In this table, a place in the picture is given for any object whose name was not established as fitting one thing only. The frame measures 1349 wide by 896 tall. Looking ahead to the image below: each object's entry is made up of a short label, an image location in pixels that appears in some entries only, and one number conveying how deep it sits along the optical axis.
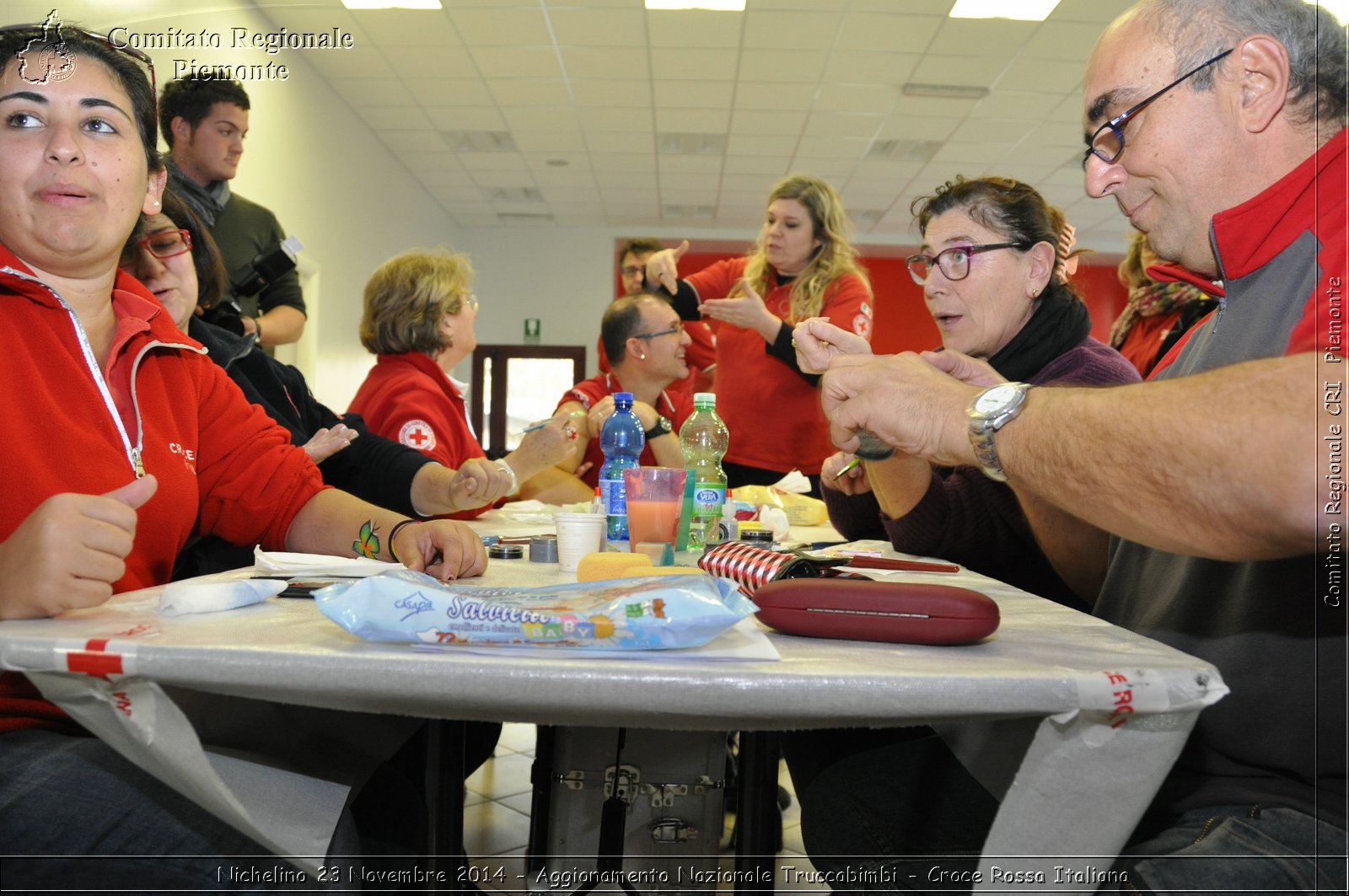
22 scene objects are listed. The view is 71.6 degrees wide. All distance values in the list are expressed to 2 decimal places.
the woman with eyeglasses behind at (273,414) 1.61
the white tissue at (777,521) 1.79
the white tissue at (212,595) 0.75
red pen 1.19
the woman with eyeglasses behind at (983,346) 1.42
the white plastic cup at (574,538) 1.20
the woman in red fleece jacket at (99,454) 0.72
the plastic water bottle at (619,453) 1.46
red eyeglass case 0.70
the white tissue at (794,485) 2.53
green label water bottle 1.53
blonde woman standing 3.09
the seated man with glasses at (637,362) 3.23
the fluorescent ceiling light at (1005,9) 5.00
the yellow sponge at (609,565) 0.95
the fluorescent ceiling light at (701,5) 5.04
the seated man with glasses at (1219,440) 0.67
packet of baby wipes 0.64
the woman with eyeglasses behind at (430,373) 2.37
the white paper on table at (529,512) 2.11
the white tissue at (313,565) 1.00
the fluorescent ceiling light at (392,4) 5.06
